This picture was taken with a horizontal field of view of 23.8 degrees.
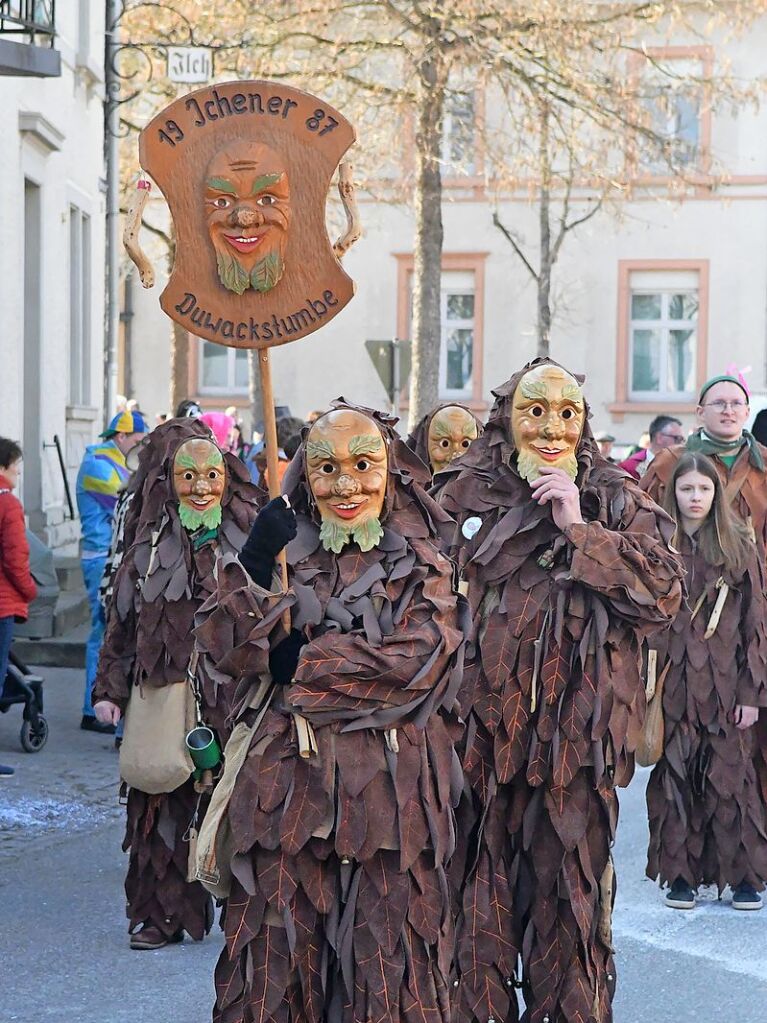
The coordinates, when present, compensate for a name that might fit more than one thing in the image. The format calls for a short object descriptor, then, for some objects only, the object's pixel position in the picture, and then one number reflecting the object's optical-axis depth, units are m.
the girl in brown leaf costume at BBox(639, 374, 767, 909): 7.39
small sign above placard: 17.23
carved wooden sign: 4.43
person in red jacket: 9.45
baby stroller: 9.94
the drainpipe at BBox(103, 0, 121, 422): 19.17
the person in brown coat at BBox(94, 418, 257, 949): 6.42
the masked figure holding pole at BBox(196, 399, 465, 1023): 4.22
